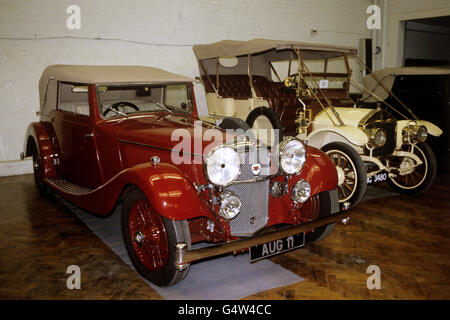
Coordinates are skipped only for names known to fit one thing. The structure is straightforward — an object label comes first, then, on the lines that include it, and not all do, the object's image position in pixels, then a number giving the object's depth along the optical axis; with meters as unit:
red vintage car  2.37
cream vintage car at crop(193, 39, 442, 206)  4.25
